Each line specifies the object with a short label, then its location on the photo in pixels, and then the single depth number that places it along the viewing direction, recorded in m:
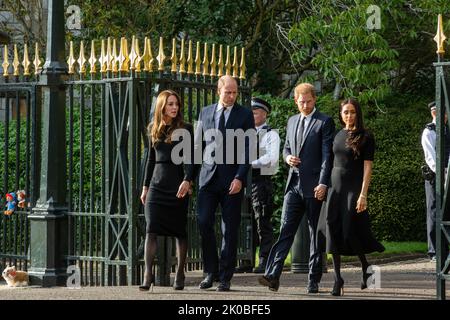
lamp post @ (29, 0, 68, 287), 13.90
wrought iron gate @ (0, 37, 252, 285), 13.72
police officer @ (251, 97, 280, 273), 15.30
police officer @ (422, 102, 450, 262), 16.80
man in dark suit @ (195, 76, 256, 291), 12.51
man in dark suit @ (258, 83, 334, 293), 12.50
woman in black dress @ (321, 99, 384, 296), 12.52
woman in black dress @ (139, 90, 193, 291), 12.40
